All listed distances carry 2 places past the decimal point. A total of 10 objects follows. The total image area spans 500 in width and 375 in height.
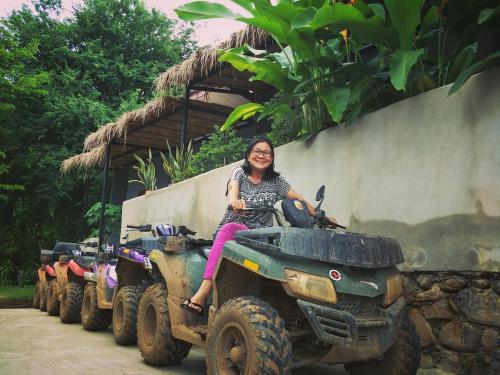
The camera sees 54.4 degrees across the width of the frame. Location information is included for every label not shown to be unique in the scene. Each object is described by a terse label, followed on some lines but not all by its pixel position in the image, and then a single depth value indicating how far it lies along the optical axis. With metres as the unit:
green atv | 2.69
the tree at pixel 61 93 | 16.14
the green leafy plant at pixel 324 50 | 4.16
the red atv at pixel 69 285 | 7.92
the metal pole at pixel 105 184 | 12.31
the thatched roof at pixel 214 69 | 7.13
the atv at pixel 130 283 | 5.25
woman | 3.58
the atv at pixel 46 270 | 10.57
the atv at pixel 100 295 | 6.40
